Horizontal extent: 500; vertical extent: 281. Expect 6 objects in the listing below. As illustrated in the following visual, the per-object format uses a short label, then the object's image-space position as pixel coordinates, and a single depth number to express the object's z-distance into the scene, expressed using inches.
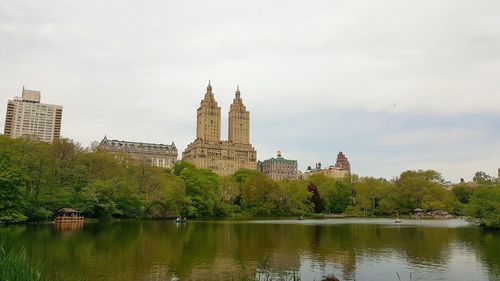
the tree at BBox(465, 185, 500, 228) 1851.6
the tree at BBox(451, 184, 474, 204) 4142.5
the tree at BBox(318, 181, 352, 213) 4138.8
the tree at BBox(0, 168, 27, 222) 1782.7
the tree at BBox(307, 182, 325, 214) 3941.9
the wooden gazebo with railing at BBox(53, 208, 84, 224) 2046.0
